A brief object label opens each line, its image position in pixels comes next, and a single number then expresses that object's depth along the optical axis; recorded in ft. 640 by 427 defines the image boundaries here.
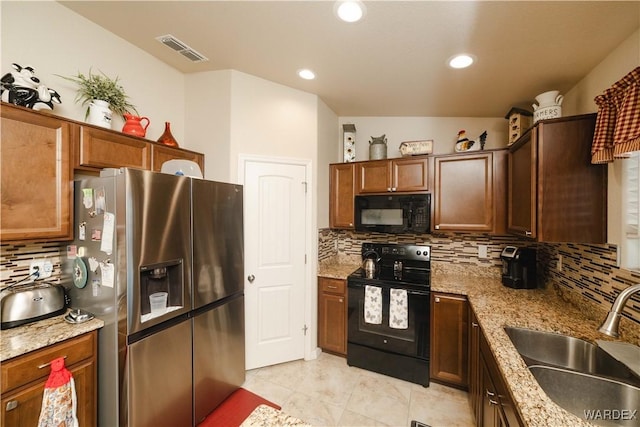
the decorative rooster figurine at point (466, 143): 8.23
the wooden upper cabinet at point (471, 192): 7.67
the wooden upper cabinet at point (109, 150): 5.00
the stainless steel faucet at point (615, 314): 3.02
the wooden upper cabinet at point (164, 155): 6.27
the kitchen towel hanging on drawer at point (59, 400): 3.91
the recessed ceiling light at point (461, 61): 5.92
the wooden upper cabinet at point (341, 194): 9.56
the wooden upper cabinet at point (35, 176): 4.13
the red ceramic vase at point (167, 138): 6.73
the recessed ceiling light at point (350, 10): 4.55
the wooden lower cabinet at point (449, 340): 6.86
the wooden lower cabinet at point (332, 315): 8.48
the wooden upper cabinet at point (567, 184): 4.95
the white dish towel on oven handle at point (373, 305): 7.77
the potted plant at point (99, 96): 5.46
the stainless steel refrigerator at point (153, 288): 4.55
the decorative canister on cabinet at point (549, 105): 5.95
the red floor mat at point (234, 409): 6.01
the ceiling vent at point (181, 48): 6.14
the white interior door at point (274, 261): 7.80
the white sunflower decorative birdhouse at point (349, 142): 9.91
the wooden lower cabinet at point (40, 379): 3.66
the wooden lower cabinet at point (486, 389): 3.42
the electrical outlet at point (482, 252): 8.63
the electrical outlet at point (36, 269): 5.05
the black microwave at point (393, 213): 8.37
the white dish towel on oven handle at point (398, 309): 7.43
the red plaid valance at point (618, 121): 3.94
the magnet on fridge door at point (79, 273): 4.92
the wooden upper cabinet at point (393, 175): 8.54
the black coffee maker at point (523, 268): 7.09
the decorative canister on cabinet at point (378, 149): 9.43
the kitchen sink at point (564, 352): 3.87
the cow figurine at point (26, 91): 4.37
